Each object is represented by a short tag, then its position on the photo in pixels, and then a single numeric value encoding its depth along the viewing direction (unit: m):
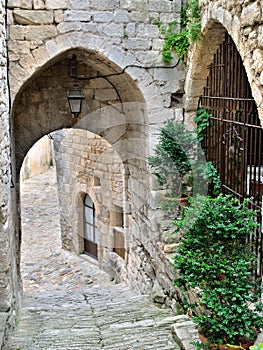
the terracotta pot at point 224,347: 3.26
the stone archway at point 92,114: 6.16
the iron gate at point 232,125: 4.28
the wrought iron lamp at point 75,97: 5.95
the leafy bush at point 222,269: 3.21
